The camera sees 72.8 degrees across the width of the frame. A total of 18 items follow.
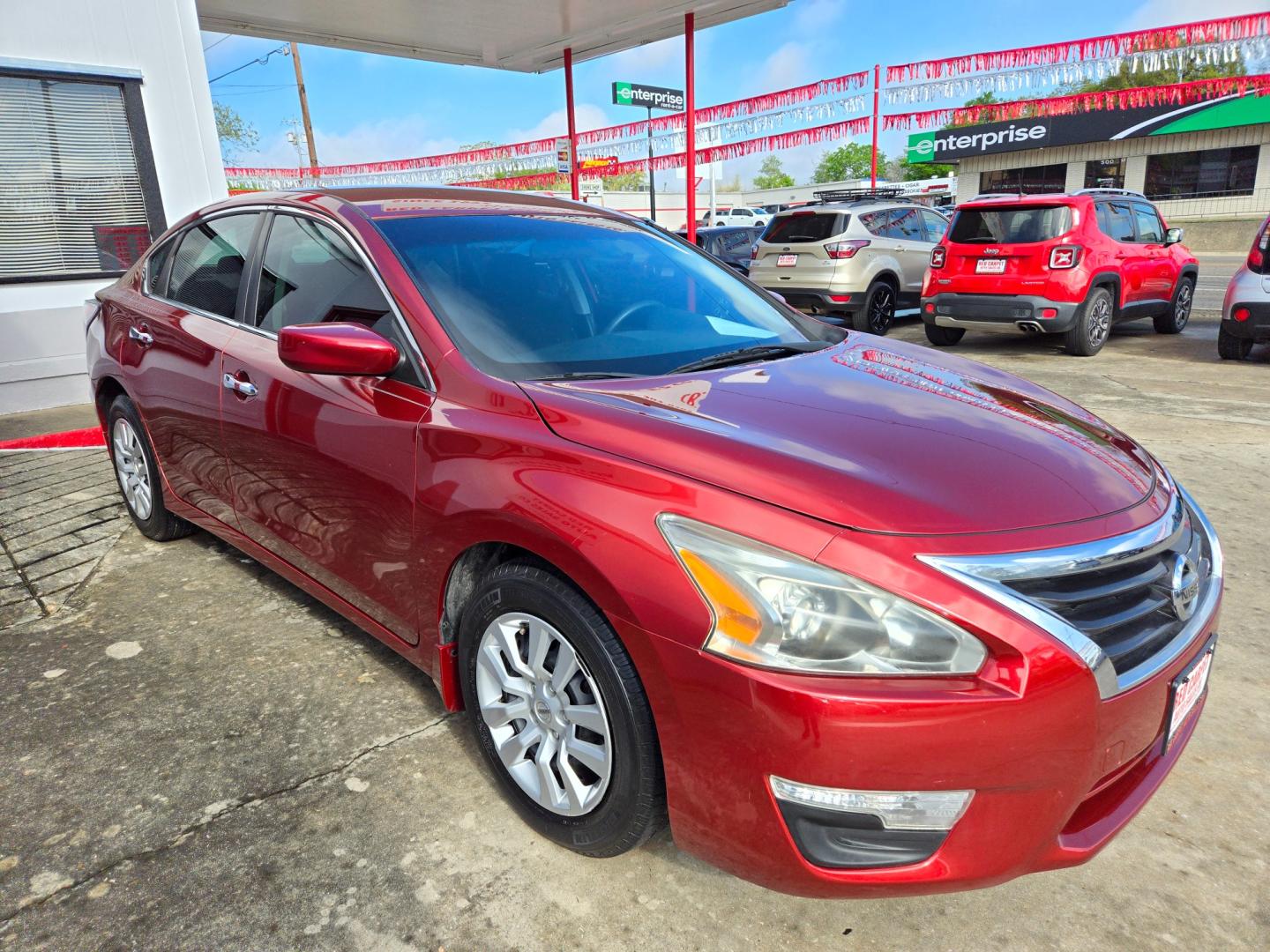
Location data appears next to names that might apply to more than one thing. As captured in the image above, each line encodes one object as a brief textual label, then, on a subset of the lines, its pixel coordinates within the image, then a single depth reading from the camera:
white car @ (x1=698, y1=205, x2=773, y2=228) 39.34
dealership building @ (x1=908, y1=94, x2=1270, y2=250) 31.20
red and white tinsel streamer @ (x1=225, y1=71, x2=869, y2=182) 19.09
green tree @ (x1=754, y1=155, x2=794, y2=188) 122.26
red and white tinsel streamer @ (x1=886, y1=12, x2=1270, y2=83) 16.34
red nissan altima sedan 1.54
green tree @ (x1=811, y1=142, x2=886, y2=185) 98.19
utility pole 30.67
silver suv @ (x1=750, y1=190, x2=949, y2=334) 10.62
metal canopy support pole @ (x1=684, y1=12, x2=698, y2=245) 10.05
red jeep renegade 8.77
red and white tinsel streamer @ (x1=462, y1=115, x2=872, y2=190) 22.17
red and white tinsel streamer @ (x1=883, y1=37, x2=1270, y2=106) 16.72
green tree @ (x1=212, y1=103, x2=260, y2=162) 39.51
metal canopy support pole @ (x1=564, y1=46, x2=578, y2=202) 11.73
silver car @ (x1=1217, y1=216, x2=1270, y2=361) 8.05
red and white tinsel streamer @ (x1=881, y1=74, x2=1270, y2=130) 26.34
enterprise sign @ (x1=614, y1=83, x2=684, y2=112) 13.06
